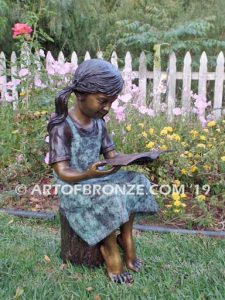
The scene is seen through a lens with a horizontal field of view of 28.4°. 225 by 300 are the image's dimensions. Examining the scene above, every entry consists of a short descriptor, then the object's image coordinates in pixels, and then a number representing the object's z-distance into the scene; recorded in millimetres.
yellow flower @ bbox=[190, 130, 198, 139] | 4445
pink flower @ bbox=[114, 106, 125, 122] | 4109
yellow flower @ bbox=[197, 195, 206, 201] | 3684
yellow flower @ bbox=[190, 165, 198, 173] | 4023
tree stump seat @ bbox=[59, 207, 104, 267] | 2760
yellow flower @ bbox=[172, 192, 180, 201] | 3519
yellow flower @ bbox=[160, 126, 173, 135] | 4097
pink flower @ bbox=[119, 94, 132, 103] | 4137
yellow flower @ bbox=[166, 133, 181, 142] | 4156
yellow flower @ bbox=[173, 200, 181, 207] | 3500
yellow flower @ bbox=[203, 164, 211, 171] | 4129
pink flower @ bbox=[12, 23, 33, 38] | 4602
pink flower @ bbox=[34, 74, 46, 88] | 4863
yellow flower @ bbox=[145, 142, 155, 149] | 3988
